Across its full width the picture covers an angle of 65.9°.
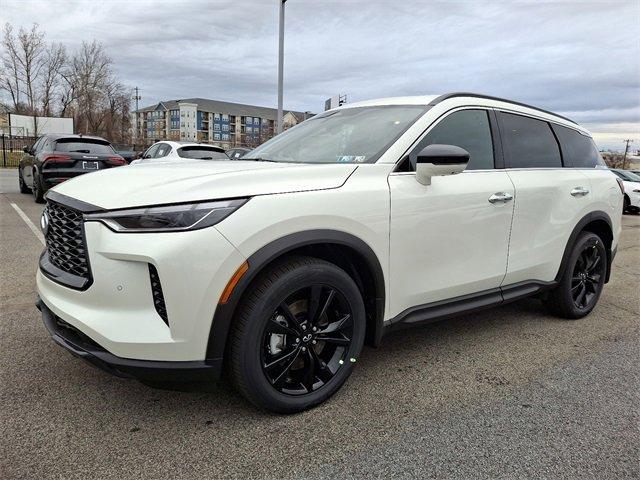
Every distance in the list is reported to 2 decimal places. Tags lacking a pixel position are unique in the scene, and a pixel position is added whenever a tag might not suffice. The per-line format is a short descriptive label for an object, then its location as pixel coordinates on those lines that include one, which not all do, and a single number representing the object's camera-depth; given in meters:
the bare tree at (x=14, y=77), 51.42
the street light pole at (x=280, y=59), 13.00
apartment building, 114.94
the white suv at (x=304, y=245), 2.18
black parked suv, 10.22
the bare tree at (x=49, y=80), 56.84
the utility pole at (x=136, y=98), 80.88
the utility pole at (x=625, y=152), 49.26
